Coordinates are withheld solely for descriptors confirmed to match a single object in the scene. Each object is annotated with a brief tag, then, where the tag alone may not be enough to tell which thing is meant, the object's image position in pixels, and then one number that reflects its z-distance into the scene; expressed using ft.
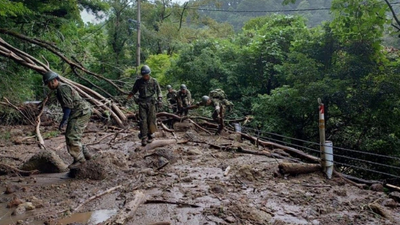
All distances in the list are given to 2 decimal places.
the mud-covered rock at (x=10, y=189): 15.47
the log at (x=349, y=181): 16.87
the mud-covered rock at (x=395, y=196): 14.65
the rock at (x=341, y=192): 15.35
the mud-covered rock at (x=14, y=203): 13.72
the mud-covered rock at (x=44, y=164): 19.08
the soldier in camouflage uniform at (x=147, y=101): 24.84
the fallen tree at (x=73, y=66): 24.24
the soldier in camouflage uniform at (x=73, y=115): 17.97
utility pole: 65.81
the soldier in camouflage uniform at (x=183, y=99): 38.55
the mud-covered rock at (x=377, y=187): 16.43
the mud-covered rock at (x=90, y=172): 17.51
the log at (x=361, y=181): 17.60
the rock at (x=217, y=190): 15.51
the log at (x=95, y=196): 13.35
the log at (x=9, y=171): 18.39
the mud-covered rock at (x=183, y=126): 36.94
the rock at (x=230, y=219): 12.02
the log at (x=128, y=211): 11.51
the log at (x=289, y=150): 21.50
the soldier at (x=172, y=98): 42.36
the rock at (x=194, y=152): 24.64
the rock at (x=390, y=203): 13.96
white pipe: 17.29
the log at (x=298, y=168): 18.17
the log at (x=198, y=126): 35.63
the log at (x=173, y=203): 13.57
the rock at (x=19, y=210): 12.93
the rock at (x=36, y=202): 13.62
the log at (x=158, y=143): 25.42
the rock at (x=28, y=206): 13.33
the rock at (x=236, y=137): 31.27
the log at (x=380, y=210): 12.81
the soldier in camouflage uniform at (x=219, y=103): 32.50
